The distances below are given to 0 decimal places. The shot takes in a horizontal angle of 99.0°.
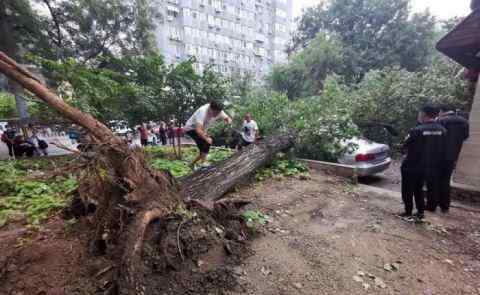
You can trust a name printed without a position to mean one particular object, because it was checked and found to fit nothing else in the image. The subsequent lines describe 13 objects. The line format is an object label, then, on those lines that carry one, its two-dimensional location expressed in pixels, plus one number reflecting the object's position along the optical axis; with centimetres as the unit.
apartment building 2812
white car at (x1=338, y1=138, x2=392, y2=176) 500
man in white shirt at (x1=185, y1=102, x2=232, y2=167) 444
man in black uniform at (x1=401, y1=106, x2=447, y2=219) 297
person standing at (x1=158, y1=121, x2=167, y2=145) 1182
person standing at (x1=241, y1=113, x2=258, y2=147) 680
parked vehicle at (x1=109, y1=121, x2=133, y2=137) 674
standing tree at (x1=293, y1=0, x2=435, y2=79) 1727
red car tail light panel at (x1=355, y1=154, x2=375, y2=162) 500
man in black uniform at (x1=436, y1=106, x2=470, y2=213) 341
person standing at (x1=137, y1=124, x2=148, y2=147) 962
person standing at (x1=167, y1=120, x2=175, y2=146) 700
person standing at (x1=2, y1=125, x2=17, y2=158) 850
